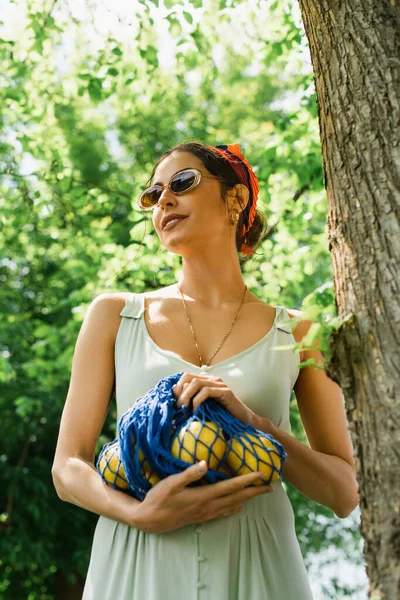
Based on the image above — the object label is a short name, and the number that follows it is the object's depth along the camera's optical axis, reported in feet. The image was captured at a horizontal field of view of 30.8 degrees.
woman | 6.64
